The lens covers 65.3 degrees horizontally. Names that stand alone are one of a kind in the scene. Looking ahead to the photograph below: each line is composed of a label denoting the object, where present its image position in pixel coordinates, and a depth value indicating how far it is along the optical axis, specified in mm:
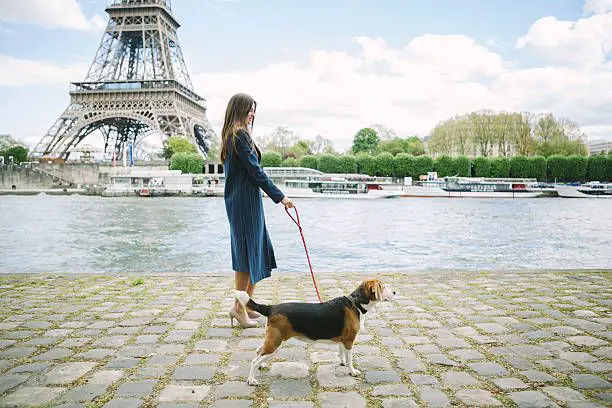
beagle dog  3121
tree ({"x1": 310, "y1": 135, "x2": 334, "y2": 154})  84688
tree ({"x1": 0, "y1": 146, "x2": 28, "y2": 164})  70000
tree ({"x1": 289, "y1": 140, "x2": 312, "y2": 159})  76000
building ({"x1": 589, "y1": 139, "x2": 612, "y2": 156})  128875
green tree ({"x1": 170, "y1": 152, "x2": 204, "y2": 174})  54531
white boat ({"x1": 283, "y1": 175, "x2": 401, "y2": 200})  43719
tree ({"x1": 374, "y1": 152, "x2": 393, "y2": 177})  61281
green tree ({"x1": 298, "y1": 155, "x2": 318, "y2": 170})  62906
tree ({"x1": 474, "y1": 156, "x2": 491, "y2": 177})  59406
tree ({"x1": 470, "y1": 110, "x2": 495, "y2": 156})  64000
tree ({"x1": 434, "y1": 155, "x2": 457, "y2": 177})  59406
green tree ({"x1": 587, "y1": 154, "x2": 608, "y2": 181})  57938
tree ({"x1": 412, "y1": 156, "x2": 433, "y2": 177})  60219
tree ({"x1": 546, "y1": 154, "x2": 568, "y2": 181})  56938
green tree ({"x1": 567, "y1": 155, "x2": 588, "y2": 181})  57094
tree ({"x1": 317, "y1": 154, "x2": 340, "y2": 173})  62312
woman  4059
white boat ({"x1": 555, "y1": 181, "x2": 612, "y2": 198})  46562
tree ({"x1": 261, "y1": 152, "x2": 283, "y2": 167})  61469
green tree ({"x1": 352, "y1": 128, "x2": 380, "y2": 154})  83125
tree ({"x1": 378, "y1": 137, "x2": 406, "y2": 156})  76200
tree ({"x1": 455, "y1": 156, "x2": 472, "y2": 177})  58969
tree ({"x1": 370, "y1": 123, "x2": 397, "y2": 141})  85812
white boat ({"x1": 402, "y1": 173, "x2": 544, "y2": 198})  46469
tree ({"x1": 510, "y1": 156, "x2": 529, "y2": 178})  57562
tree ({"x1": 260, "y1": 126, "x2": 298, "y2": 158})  79938
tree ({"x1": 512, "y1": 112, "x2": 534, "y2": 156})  62697
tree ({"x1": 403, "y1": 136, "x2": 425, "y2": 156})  78062
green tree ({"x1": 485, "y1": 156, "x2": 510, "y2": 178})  58656
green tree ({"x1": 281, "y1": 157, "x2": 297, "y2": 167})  64000
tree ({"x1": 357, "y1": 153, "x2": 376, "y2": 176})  62438
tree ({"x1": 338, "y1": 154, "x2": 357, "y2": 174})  62344
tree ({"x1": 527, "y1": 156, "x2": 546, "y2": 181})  56688
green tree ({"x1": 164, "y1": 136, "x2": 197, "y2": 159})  53656
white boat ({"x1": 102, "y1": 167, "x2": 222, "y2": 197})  46688
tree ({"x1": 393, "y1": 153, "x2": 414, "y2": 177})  60688
